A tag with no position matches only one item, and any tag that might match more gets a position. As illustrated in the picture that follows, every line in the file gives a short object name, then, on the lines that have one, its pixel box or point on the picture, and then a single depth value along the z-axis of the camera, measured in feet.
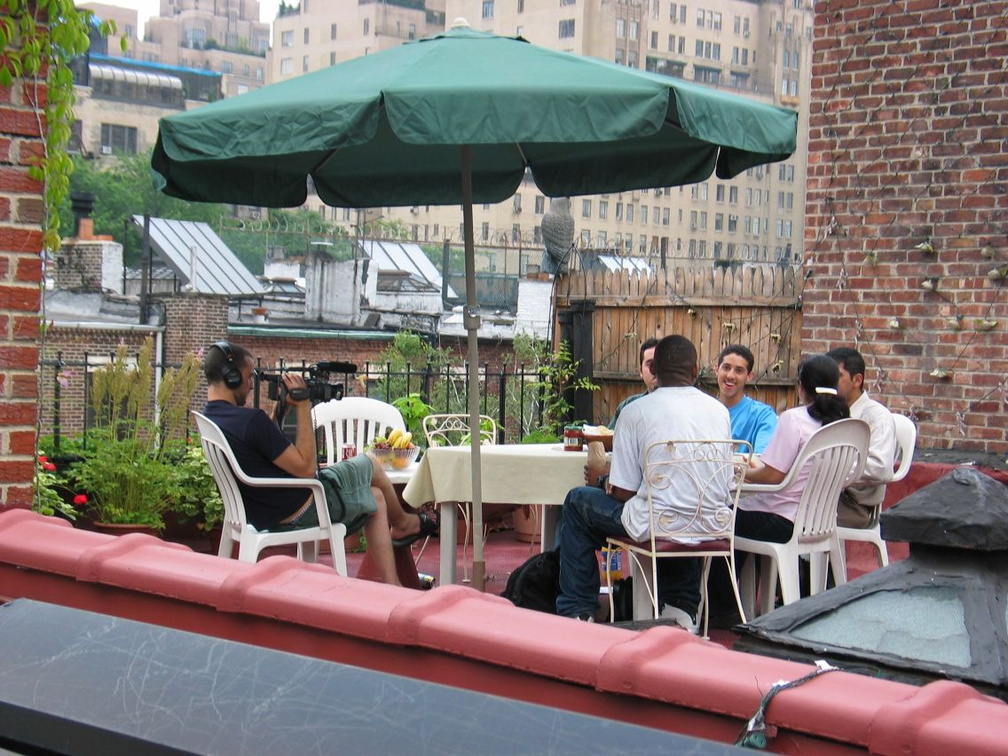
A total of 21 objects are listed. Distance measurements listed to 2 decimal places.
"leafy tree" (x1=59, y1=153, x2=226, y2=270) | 231.91
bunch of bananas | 21.67
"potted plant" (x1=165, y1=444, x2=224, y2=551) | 23.09
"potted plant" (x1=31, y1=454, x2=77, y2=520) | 18.66
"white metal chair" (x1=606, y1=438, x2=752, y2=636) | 16.07
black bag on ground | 18.47
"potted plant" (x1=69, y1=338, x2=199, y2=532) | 22.36
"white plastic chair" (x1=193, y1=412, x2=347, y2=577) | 17.29
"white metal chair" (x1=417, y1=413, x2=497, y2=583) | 22.81
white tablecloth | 18.94
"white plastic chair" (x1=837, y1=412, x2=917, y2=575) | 18.90
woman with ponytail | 17.43
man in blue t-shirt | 20.38
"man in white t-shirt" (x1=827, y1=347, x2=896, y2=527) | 18.79
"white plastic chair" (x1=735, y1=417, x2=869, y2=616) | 17.06
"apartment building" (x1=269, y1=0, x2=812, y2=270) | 291.17
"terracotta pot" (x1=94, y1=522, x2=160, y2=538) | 21.70
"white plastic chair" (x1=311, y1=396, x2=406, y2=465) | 23.90
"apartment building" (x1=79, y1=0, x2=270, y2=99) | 421.18
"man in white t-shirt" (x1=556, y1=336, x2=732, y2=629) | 16.16
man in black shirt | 17.54
